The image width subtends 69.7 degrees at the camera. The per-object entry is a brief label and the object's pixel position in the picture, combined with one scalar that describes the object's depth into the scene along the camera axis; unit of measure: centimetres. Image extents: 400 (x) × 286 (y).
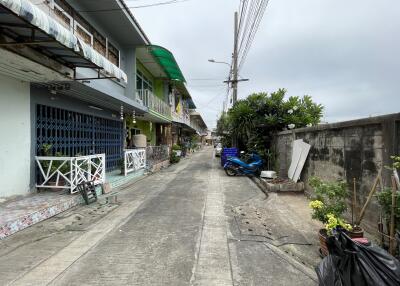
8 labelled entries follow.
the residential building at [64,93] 486
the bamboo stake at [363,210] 393
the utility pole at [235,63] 1848
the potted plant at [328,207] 375
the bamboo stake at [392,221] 345
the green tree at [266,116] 1259
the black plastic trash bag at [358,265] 240
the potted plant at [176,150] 2053
